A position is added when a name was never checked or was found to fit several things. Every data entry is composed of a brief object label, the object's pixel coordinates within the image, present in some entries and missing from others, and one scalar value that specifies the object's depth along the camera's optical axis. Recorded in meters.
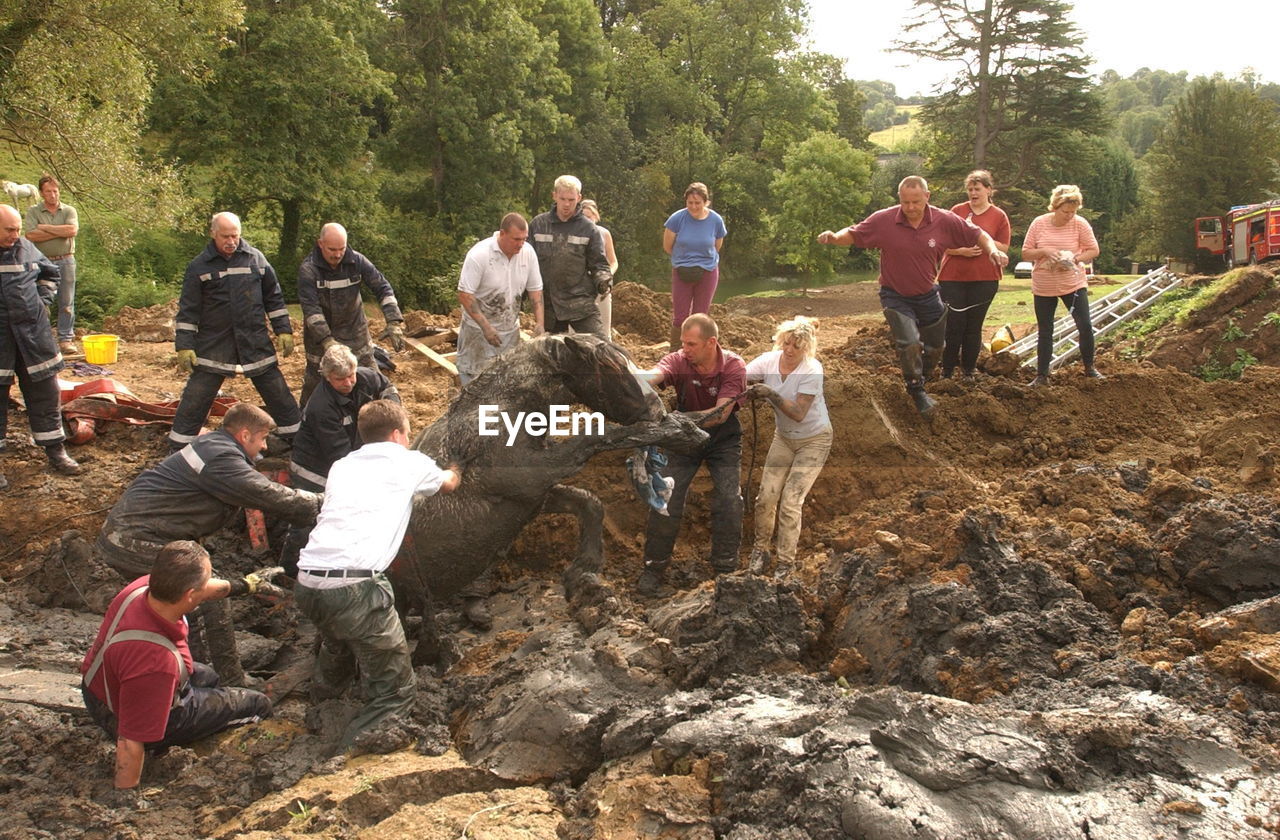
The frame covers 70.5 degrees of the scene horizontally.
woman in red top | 7.86
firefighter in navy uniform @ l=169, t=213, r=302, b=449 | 6.66
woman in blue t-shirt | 8.80
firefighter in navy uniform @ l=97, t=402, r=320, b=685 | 4.85
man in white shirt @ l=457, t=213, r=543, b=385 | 7.20
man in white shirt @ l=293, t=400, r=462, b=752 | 4.35
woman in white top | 5.92
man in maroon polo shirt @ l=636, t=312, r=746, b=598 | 5.79
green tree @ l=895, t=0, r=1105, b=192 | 26.59
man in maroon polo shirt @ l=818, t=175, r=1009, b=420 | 7.29
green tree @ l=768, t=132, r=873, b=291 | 24.69
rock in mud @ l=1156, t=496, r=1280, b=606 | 4.40
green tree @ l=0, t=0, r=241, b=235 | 13.02
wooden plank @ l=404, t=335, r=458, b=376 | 9.45
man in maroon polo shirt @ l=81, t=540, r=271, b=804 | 4.16
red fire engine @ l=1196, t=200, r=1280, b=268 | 14.19
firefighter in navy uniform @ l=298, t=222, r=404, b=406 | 6.92
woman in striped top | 7.73
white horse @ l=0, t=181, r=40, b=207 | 10.18
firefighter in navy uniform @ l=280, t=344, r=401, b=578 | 5.73
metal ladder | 9.73
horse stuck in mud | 5.41
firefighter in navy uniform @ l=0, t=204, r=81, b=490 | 6.76
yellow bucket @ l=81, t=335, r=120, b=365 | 9.61
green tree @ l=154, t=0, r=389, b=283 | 18.62
